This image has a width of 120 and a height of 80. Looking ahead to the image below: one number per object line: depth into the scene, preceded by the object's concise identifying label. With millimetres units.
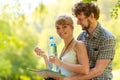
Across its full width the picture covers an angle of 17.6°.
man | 3620
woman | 3545
